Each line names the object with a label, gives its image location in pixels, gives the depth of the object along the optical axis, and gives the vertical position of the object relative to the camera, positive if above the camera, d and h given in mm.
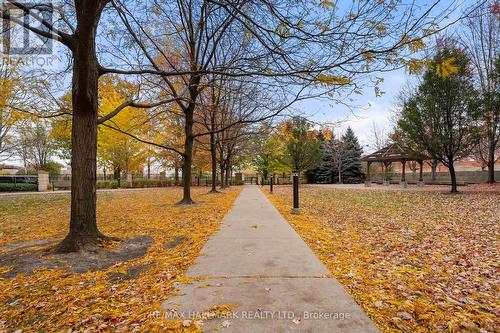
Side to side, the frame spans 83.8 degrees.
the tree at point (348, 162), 41344 +1634
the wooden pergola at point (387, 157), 29125 +1687
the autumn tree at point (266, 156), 18681 +2301
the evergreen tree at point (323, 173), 42688 +79
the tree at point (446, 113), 16625 +3551
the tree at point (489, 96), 17141 +4635
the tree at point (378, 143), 49312 +5174
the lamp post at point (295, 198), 9391 -820
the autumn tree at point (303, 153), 29931 +2308
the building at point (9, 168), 54188 +2408
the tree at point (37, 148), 33656 +4430
